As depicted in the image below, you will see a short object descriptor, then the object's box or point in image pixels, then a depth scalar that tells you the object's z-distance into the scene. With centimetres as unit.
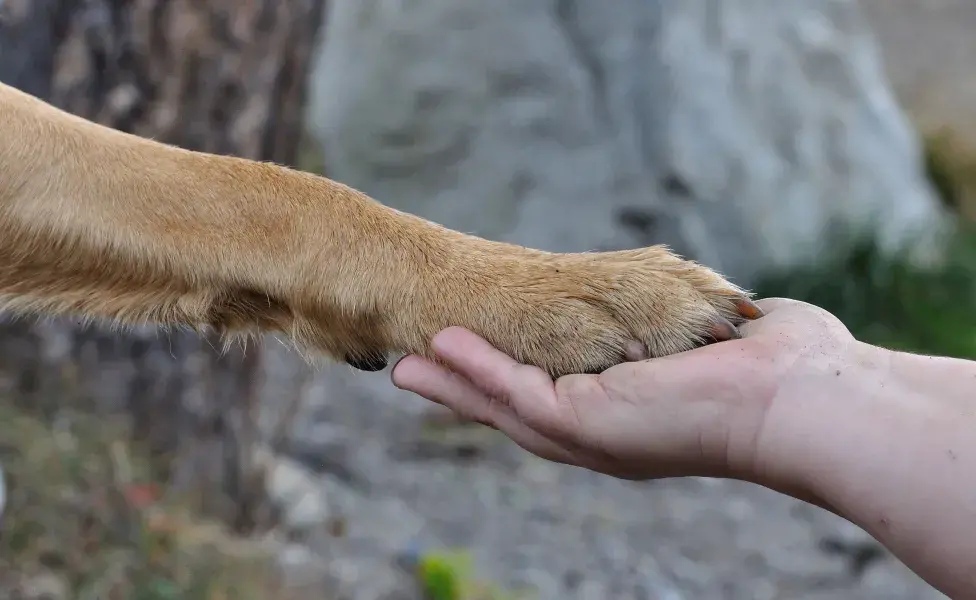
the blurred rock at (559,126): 589
